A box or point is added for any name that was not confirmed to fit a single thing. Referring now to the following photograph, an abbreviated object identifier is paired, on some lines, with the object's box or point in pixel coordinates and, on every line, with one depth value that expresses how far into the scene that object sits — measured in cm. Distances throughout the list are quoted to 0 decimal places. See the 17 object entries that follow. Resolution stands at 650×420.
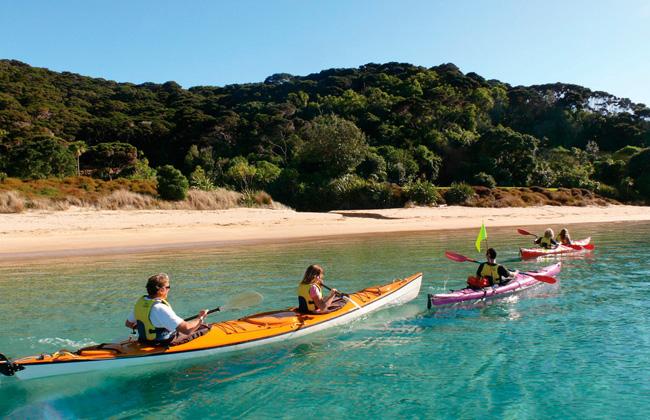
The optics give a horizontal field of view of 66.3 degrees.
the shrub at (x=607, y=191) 3825
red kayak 1537
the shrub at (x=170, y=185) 2505
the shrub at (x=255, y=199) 2767
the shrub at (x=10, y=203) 2111
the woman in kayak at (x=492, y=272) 1017
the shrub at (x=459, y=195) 3170
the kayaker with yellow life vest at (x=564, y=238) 1636
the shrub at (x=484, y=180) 3615
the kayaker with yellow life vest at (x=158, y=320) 608
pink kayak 915
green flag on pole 1140
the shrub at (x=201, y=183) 2845
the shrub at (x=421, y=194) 3089
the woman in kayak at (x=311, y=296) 787
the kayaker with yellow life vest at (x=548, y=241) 1602
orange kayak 575
